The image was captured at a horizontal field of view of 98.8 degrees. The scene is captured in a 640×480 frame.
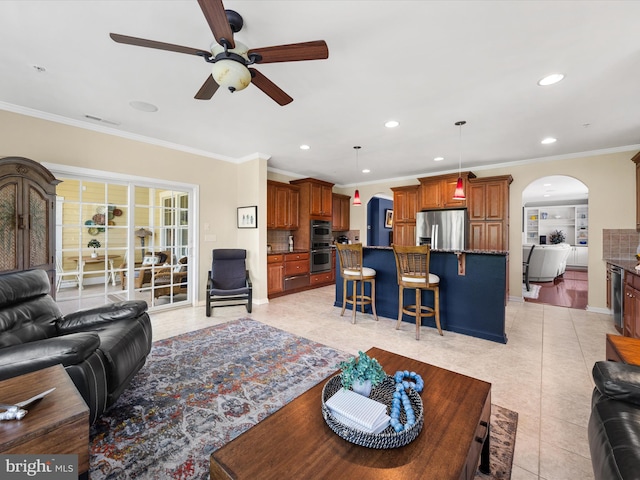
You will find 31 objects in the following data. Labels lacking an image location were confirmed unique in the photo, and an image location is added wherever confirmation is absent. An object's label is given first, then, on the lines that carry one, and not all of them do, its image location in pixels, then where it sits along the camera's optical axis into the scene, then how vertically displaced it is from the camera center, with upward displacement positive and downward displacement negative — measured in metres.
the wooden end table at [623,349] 1.55 -0.66
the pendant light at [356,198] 4.56 +0.72
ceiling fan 1.62 +1.17
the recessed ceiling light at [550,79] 2.39 +1.44
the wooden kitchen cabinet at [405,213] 6.02 +0.60
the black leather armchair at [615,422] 0.95 -0.74
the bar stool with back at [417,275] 3.27 -0.44
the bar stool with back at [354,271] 3.86 -0.45
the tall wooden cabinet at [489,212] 4.97 +0.53
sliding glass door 3.67 -0.06
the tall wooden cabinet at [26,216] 2.73 +0.24
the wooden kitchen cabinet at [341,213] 7.21 +0.73
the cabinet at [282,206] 5.70 +0.74
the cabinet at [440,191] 5.36 +1.00
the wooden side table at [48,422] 0.92 -0.64
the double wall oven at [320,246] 6.33 -0.15
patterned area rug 1.51 -1.20
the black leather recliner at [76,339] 1.44 -0.64
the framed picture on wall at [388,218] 9.31 +0.75
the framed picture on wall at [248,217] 4.88 +0.42
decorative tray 1.07 -0.77
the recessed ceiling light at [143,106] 3.02 +1.50
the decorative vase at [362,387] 1.32 -0.71
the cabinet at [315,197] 6.19 +0.99
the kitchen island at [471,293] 3.23 -0.66
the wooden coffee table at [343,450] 0.95 -0.80
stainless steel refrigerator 5.25 +0.23
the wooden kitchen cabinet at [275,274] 5.36 -0.68
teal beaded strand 1.14 -0.75
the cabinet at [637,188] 3.97 +0.78
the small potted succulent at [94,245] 3.82 -0.08
